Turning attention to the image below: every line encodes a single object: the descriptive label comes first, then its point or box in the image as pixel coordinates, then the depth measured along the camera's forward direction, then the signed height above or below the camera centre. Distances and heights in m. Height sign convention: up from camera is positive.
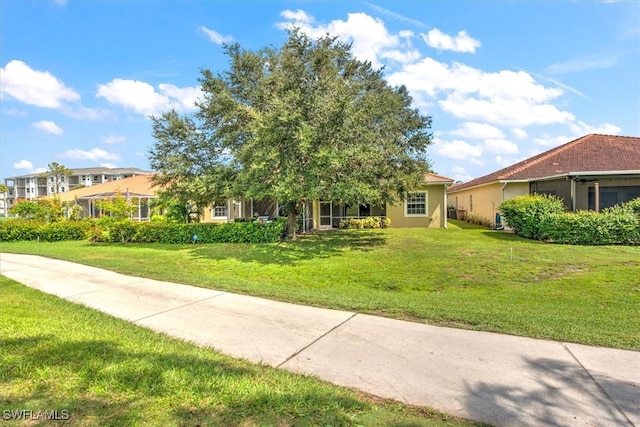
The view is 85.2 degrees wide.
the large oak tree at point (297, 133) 11.64 +2.99
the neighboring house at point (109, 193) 30.00 +2.12
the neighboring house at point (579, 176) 15.31 +1.18
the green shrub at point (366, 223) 20.70 -0.88
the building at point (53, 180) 72.50 +8.24
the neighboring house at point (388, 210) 20.33 -0.11
